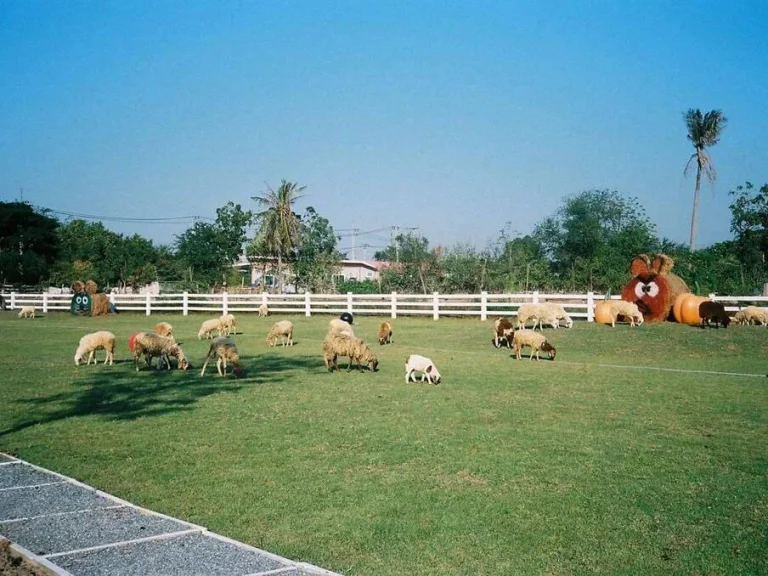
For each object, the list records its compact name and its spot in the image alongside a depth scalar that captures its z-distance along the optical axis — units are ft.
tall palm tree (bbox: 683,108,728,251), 166.40
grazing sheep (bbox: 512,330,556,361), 62.44
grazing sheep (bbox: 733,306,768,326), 79.77
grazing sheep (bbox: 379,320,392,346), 77.61
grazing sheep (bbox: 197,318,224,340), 81.87
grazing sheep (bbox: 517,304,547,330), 82.64
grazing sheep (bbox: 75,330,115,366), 58.47
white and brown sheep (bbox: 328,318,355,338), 65.51
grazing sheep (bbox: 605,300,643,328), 81.20
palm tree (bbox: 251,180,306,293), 171.94
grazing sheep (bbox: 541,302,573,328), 83.61
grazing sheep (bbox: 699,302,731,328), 75.72
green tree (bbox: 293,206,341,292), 174.91
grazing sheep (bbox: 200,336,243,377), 51.21
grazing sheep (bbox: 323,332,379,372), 54.49
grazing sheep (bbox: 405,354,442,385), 48.37
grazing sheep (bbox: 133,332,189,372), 54.70
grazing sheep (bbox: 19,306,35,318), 129.70
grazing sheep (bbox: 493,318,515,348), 73.97
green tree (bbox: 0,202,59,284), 192.75
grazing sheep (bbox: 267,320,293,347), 77.10
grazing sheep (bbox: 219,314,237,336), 85.15
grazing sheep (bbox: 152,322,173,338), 68.95
